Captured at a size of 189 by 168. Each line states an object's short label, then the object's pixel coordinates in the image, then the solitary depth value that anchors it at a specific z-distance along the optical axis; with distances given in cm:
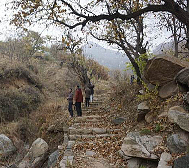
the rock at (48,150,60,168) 637
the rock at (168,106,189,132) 424
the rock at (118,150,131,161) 479
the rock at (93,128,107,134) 726
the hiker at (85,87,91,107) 1158
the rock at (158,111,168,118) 523
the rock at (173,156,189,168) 346
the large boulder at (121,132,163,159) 448
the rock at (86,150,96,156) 543
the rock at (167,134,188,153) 409
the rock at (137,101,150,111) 626
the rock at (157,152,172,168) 377
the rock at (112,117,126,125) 798
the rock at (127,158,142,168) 452
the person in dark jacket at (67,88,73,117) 974
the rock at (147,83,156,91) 657
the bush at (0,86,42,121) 1221
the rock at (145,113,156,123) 579
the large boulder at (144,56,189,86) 558
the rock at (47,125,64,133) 916
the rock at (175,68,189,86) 493
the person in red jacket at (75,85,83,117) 934
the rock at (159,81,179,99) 562
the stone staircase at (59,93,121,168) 491
